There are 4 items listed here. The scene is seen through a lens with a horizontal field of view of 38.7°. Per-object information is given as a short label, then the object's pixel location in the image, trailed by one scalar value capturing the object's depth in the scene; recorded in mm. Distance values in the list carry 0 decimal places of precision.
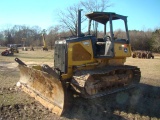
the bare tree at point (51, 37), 62381
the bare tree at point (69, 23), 43344
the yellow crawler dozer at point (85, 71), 6761
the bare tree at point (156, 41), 51334
